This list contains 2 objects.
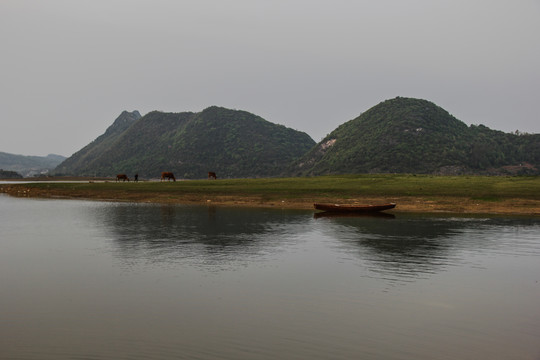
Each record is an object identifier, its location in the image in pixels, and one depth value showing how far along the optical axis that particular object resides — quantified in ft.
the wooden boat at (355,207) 167.84
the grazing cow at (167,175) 343.57
